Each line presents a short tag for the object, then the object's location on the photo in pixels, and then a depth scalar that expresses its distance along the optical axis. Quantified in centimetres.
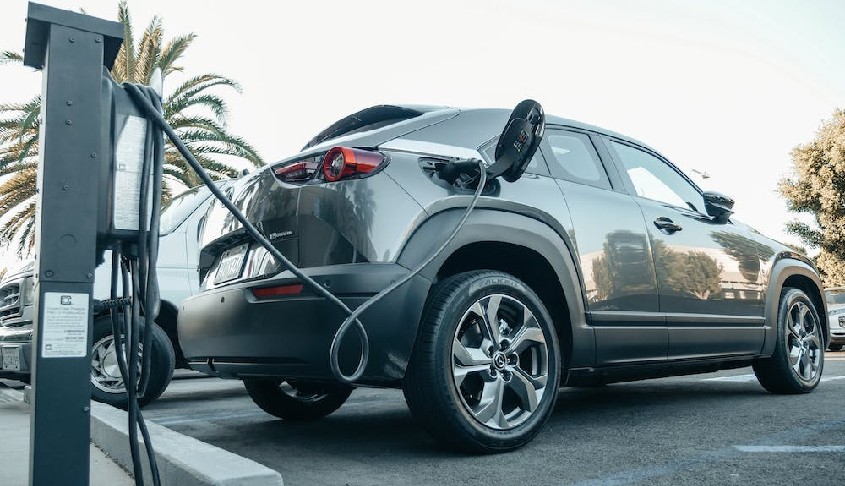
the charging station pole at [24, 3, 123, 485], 184
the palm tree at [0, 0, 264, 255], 1419
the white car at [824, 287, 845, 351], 1442
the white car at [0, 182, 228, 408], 514
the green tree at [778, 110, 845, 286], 2648
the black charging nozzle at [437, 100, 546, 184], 323
